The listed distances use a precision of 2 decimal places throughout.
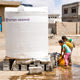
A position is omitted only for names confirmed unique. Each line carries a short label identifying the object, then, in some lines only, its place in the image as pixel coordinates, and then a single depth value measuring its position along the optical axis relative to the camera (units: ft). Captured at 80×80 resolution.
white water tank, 22.04
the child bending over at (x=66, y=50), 24.12
